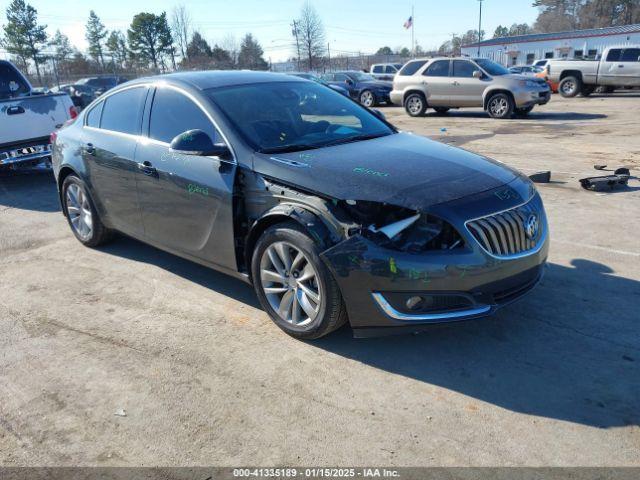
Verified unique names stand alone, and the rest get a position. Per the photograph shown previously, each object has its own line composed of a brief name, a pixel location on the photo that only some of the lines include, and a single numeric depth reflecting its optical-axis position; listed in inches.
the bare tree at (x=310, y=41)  2748.5
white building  1824.6
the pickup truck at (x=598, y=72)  853.2
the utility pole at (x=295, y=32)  2758.4
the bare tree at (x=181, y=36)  2261.3
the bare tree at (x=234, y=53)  2371.7
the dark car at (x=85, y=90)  986.7
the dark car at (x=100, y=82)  1143.3
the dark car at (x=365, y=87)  882.8
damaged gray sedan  127.0
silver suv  628.4
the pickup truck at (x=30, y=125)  336.2
